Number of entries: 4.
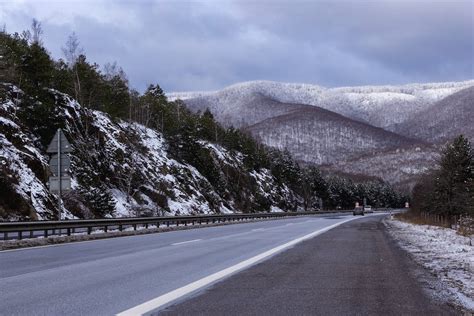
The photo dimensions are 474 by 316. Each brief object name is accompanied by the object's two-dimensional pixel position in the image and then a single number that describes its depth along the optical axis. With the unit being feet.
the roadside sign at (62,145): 70.38
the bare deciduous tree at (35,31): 197.19
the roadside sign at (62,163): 69.15
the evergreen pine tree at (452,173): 199.05
